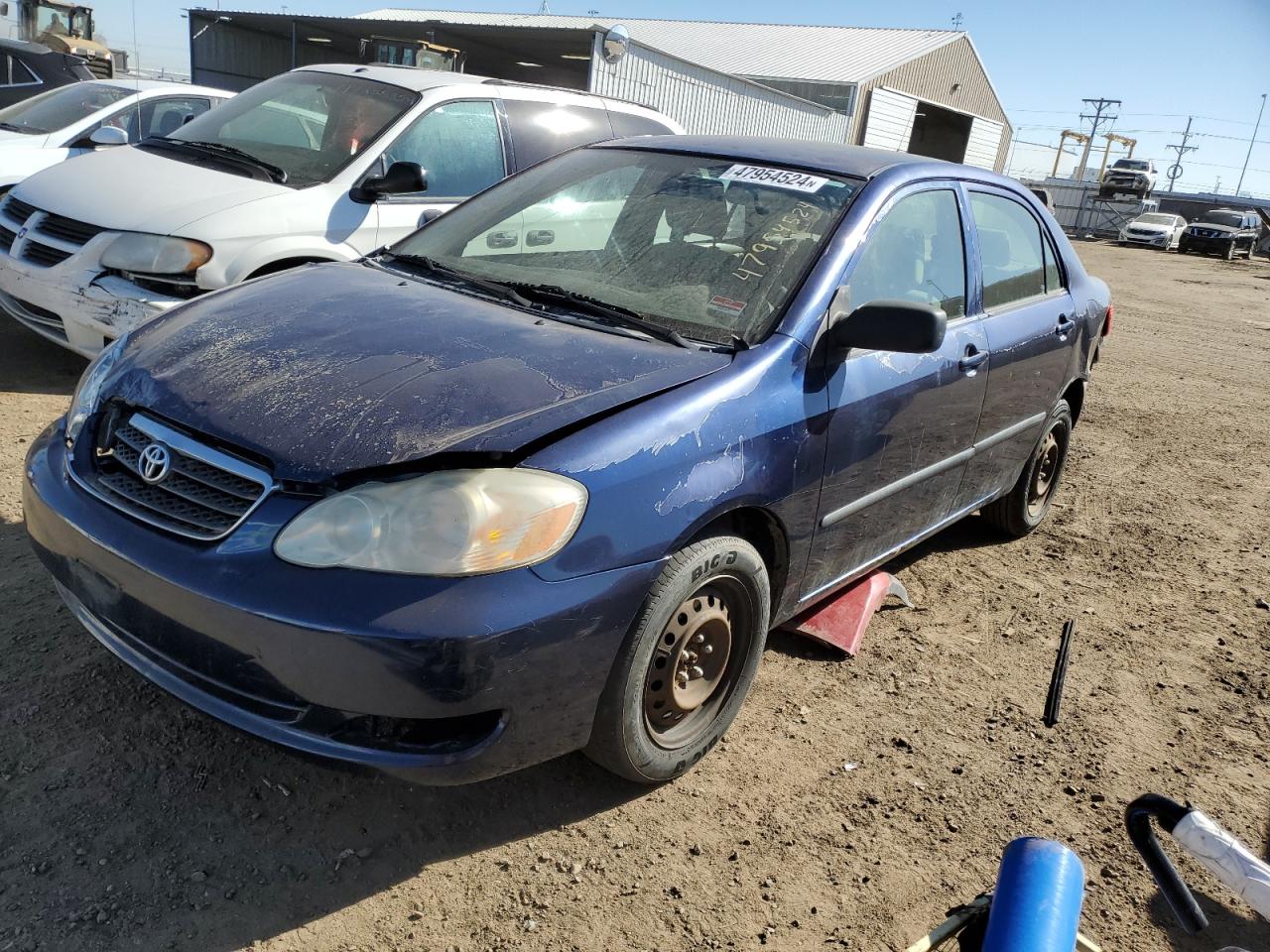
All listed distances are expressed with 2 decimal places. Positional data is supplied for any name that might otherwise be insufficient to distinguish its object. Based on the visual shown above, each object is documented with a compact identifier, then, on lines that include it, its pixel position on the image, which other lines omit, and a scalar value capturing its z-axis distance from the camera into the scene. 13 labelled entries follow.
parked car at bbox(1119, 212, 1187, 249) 36.28
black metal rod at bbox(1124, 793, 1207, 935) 1.87
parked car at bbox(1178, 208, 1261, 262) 34.41
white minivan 4.77
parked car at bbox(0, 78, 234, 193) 7.27
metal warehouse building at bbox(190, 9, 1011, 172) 20.33
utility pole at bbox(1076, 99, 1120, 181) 74.50
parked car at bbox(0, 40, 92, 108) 11.55
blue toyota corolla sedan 2.03
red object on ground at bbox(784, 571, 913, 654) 3.49
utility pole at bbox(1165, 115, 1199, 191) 83.26
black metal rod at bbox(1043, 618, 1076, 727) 3.31
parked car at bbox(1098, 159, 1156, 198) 44.84
